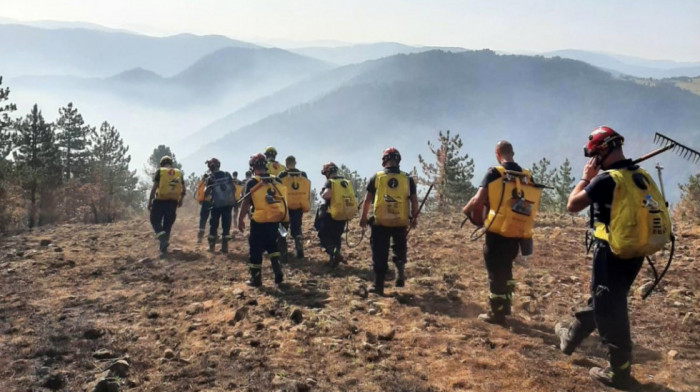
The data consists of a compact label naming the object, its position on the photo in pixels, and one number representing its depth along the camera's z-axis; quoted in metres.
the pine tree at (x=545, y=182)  41.31
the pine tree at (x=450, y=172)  40.12
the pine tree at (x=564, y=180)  48.75
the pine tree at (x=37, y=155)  32.66
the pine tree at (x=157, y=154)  54.94
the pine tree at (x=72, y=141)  40.22
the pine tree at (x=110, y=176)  38.66
